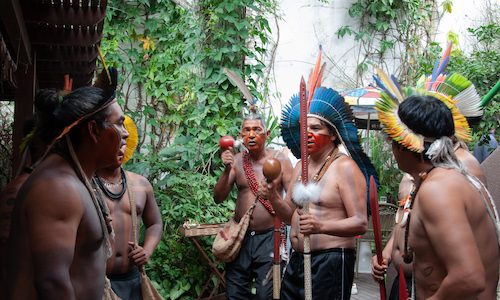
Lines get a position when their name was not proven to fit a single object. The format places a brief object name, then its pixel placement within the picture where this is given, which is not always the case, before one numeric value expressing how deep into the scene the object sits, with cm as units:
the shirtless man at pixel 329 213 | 451
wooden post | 499
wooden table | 700
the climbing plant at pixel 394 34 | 1109
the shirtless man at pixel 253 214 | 611
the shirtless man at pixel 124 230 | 460
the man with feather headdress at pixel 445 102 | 364
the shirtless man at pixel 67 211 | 254
